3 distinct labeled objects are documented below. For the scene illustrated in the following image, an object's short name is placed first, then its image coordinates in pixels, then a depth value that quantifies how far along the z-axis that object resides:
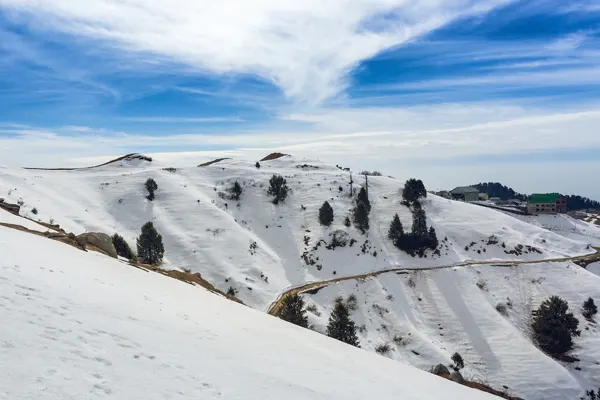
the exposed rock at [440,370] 23.47
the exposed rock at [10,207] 25.58
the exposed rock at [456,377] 19.25
